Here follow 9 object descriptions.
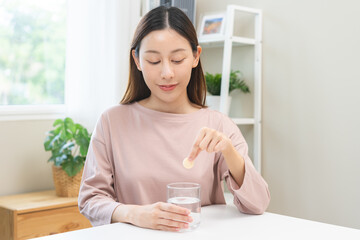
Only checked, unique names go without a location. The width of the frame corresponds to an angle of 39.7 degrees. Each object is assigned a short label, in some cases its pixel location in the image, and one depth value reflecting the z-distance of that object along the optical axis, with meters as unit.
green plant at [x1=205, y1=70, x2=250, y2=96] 2.81
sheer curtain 2.91
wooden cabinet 2.35
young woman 1.44
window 2.80
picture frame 2.84
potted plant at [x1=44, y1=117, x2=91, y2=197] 2.63
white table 1.18
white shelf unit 2.74
